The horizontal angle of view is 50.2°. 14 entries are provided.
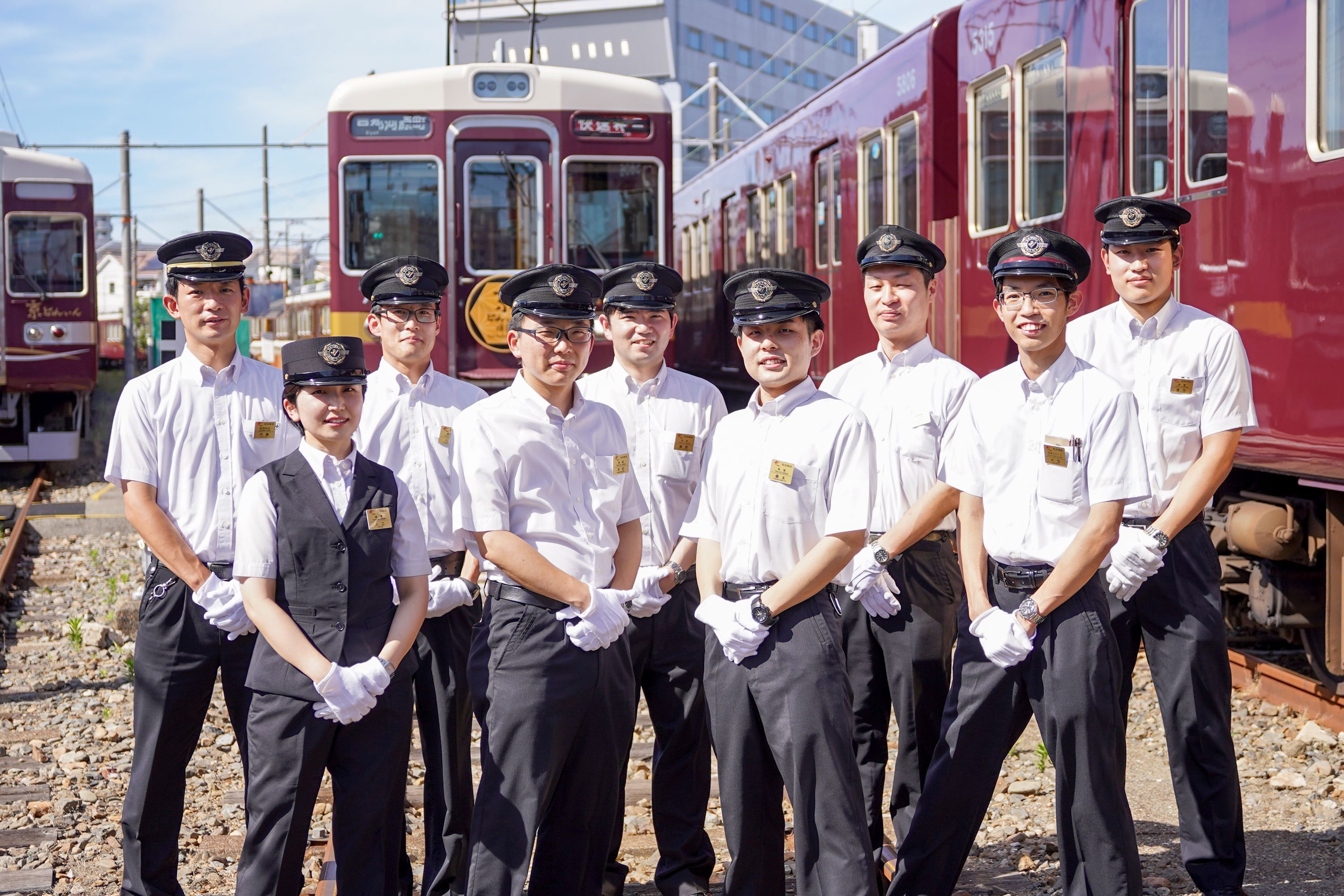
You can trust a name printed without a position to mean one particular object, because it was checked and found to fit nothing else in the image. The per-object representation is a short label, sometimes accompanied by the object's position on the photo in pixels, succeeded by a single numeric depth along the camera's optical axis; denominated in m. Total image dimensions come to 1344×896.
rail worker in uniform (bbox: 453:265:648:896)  3.87
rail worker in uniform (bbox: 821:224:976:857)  4.54
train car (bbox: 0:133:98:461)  15.80
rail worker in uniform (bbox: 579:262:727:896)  4.59
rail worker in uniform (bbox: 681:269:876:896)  3.80
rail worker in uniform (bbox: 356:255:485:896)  4.55
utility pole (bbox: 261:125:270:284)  43.16
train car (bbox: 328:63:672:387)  10.23
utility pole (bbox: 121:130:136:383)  28.97
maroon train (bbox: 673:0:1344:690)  5.58
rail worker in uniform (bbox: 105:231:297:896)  4.29
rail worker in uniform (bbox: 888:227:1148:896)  3.92
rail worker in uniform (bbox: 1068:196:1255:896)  4.36
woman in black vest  3.73
